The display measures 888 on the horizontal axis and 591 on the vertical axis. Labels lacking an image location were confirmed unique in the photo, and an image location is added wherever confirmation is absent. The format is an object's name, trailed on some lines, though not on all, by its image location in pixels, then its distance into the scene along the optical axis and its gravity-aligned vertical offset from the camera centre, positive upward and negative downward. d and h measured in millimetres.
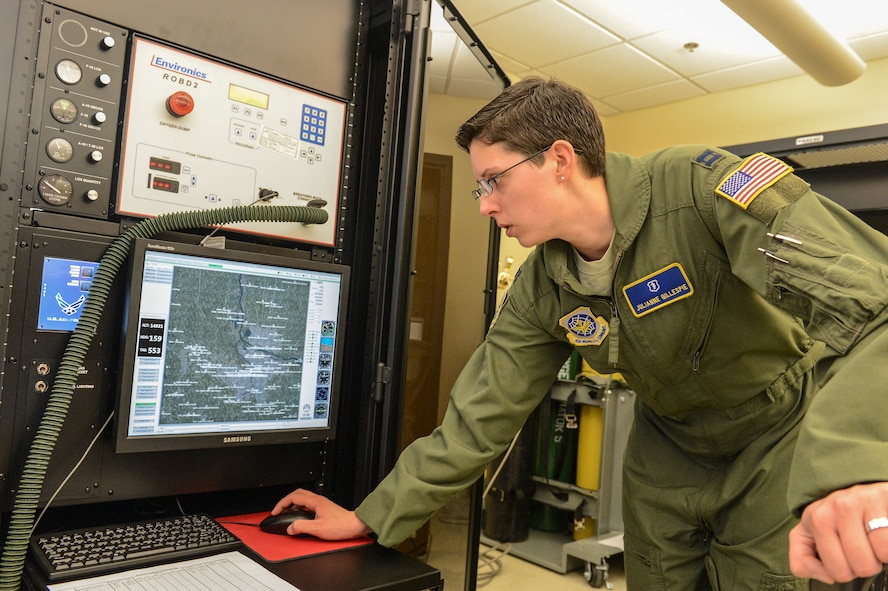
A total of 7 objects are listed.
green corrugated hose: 923 -134
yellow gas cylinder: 3326 -596
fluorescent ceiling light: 2443 +1383
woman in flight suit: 1095 +9
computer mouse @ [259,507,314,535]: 1137 -380
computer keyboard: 884 -377
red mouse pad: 1037 -401
